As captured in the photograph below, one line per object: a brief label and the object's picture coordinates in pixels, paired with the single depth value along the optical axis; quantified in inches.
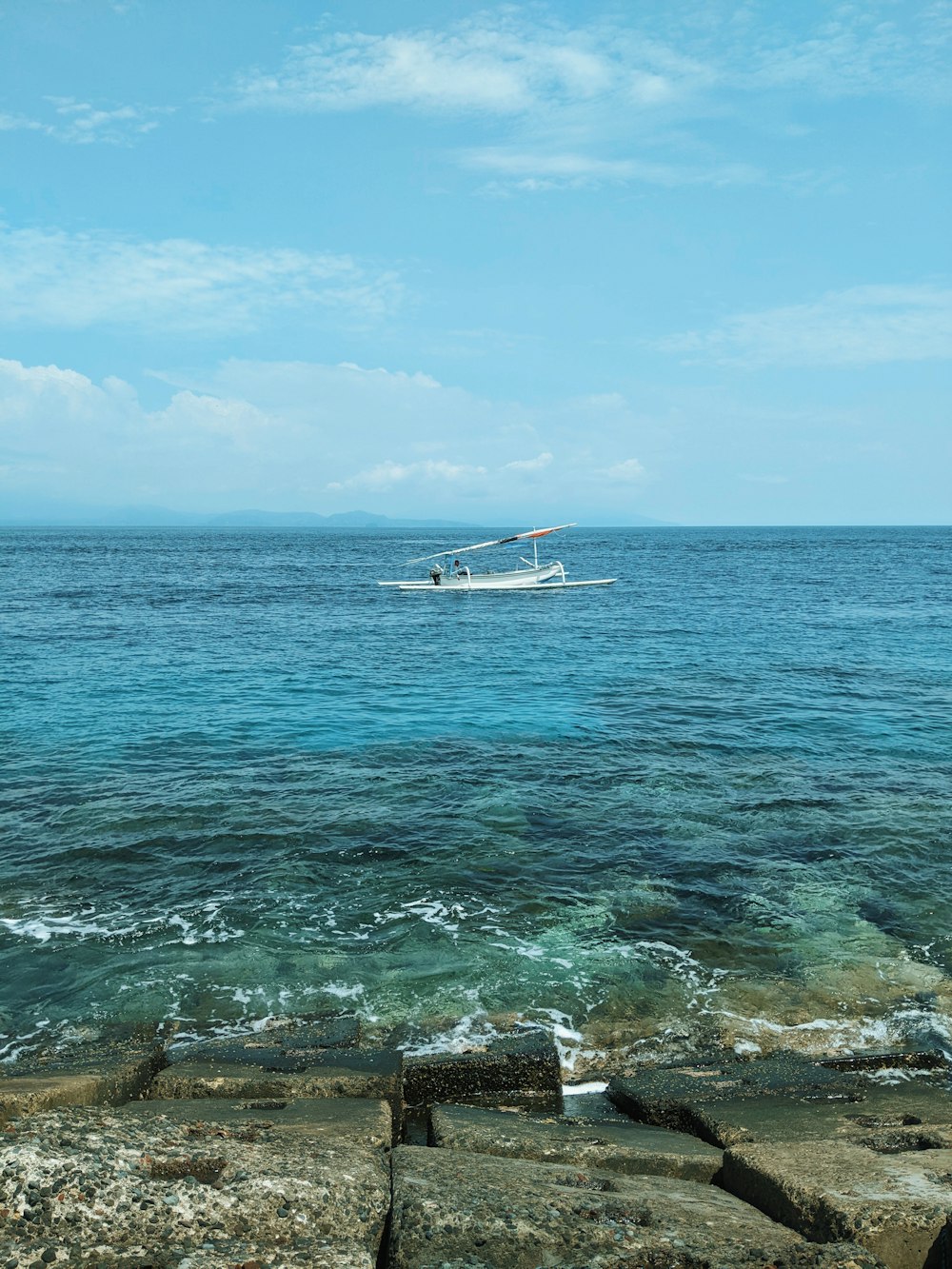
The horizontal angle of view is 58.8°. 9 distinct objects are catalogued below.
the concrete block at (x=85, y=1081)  241.0
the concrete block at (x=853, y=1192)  180.1
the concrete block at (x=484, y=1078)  301.1
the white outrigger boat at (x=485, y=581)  2559.1
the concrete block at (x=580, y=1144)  229.3
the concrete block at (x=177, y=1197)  163.2
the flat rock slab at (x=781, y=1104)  247.4
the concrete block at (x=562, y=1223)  168.6
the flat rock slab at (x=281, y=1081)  275.9
